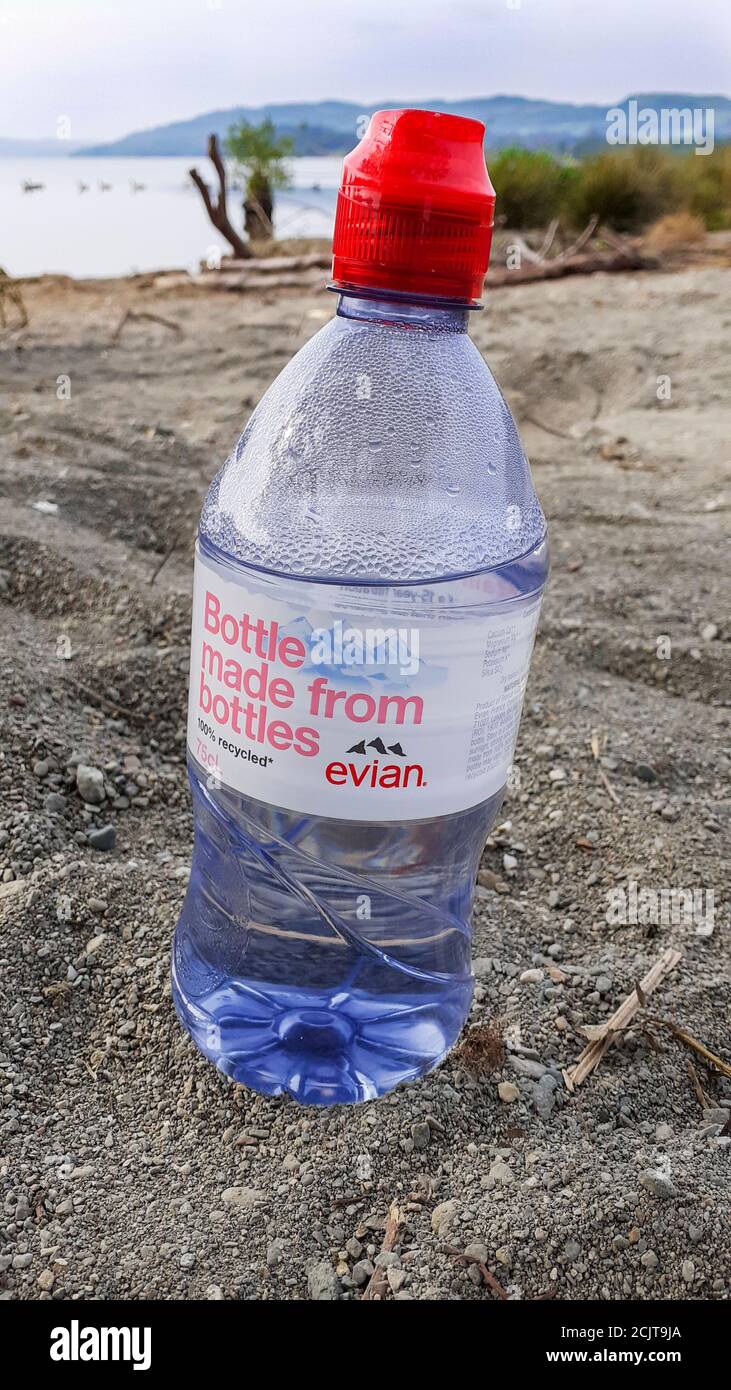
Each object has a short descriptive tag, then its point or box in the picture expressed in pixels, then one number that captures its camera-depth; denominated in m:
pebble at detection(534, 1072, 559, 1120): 0.21
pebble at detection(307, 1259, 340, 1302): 0.18
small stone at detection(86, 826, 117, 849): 0.27
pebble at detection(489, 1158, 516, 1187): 0.20
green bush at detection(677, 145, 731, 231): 7.89
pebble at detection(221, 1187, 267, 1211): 0.19
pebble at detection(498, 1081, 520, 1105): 0.22
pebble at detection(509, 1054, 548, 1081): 0.22
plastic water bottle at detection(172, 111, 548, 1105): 0.18
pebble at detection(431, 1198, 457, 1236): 0.19
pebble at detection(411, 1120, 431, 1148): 0.20
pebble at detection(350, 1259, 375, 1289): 0.18
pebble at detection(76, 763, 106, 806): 0.28
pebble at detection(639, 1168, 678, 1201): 0.19
